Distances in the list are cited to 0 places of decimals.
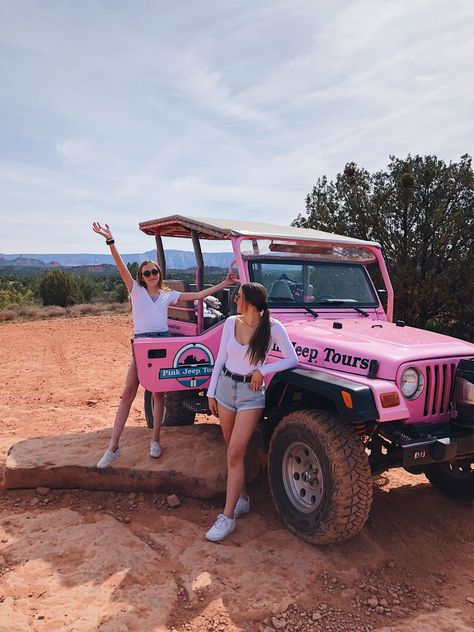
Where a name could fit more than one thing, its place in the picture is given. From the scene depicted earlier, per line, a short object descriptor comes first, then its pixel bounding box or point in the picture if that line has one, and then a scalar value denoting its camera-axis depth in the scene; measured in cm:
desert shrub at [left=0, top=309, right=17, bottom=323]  2017
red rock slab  385
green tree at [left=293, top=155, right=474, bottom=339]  991
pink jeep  293
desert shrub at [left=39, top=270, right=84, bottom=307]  2803
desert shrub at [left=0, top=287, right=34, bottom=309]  2475
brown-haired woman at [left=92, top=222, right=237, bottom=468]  408
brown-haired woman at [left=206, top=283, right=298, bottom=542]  316
